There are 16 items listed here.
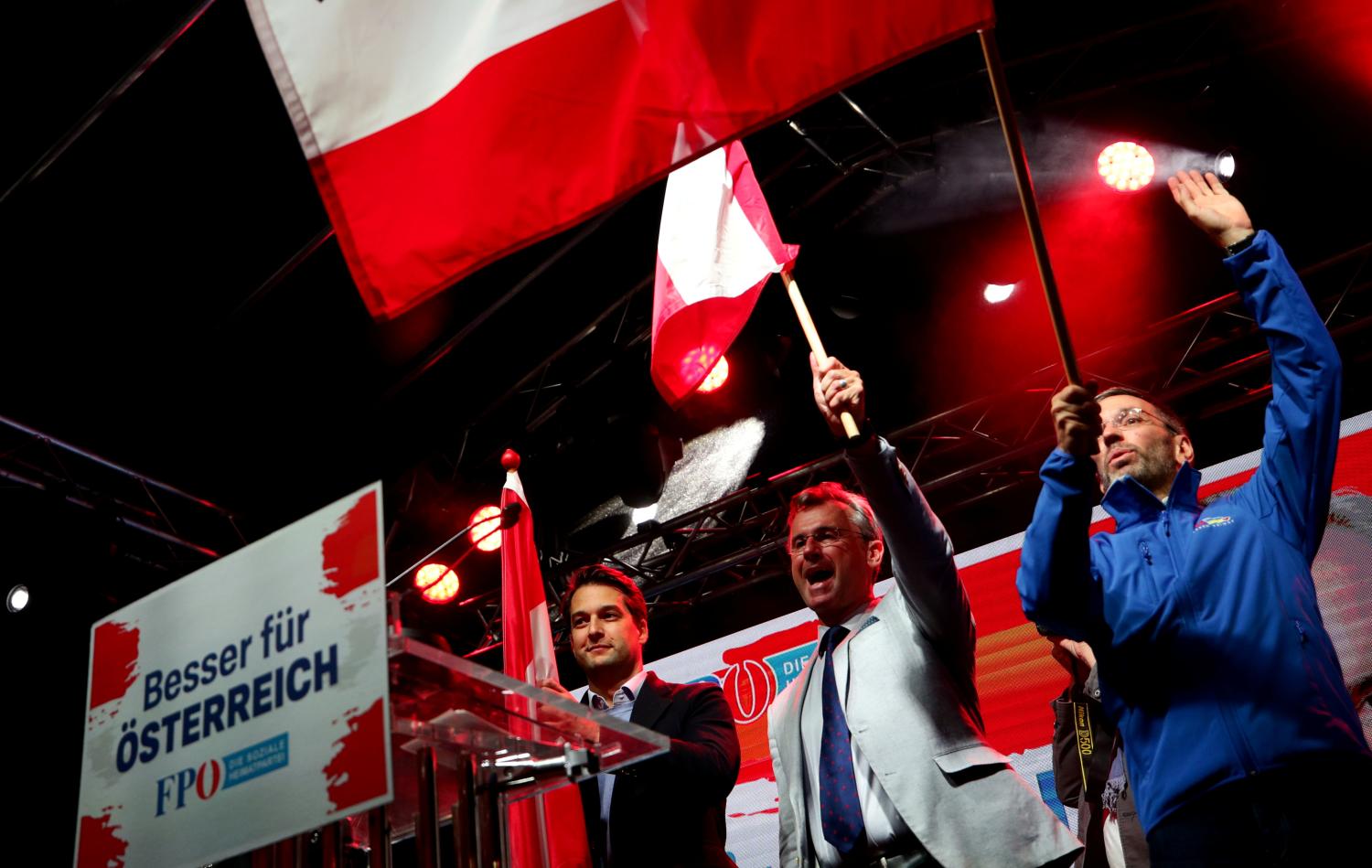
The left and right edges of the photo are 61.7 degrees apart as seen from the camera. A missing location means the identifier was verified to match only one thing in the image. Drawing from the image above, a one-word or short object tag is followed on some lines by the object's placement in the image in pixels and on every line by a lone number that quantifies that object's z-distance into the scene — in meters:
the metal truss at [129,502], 6.69
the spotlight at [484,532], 7.28
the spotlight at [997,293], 6.71
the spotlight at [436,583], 7.38
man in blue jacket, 2.23
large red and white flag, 2.78
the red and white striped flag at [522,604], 4.13
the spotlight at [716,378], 7.25
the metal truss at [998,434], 5.73
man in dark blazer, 3.12
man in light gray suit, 2.64
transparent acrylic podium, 1.86
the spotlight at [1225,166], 5.93
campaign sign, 1.68
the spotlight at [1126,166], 6.10
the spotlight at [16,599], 6.58
